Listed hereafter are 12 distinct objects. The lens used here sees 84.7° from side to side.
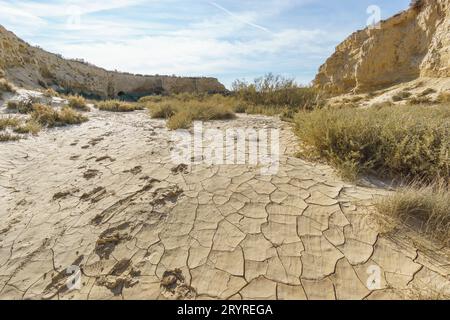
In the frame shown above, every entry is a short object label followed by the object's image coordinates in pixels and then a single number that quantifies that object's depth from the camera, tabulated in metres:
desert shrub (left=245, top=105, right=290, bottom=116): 7.06
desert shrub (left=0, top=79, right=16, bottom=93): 8.19
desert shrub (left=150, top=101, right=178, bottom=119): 7.11
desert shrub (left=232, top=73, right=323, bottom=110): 9.20
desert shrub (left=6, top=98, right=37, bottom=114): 7.01
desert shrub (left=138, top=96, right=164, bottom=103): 14.68
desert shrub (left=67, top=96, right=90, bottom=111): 8.46
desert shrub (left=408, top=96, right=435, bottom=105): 9.67
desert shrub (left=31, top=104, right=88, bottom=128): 6.30
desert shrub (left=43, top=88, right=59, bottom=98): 8.85
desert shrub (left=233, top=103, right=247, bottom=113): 7.87
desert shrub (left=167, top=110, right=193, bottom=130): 5.29
